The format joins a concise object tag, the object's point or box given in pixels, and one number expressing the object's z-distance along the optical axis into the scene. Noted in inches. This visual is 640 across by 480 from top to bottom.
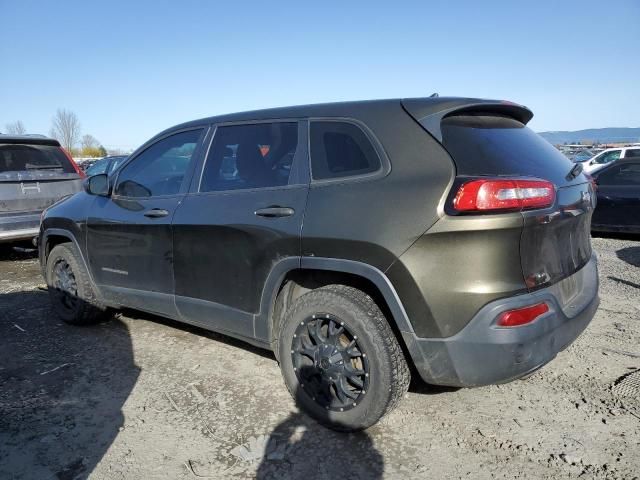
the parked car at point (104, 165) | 603.3
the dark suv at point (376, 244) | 86.1
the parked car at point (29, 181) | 250.2
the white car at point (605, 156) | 673.0
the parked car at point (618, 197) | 302.0
